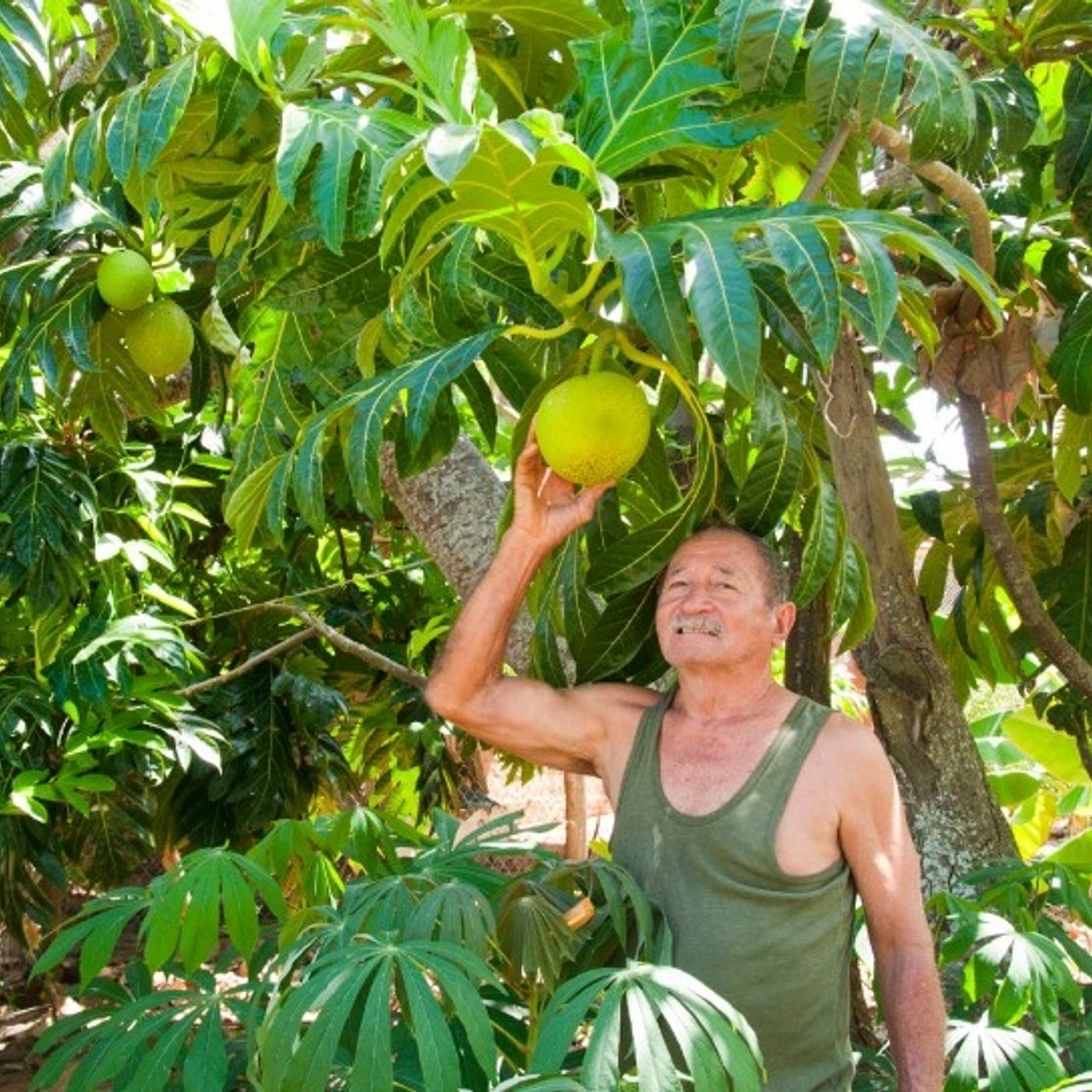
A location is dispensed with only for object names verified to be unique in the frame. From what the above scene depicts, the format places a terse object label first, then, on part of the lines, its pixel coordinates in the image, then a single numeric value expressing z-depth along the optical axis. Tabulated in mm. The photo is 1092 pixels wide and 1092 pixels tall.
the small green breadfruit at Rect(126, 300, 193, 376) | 2191
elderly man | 1713
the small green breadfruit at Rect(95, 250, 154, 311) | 2127
